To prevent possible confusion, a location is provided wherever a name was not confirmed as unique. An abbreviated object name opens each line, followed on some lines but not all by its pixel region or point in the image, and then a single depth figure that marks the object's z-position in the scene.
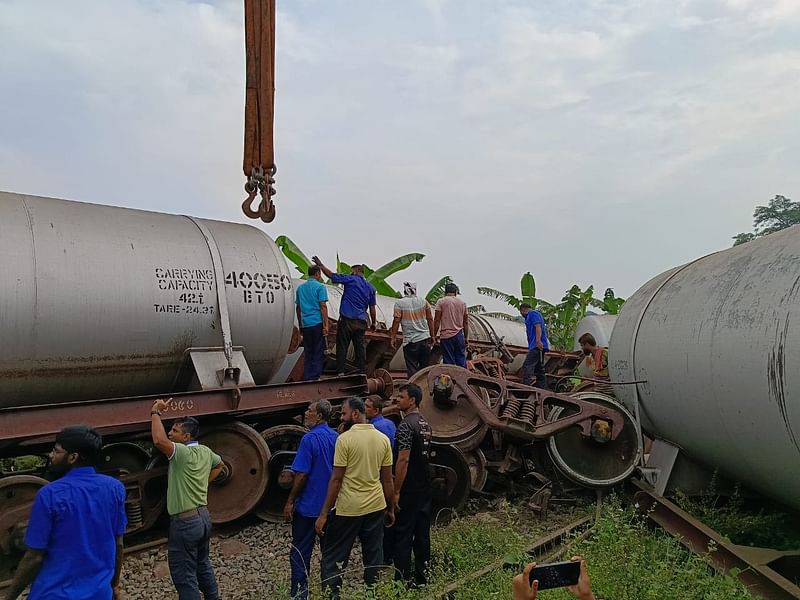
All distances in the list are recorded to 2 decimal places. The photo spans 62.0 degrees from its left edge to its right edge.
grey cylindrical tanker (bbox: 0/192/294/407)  6.03
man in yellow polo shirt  4.82
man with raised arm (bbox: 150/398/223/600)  4.60
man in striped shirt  9.63
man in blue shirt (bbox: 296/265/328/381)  8.58
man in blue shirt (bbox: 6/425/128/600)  3.31
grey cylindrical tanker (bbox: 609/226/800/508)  5.05
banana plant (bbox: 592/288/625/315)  21.83
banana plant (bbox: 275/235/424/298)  16.39
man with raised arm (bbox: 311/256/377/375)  8.97
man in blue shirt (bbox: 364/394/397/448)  5.31
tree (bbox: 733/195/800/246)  44.22
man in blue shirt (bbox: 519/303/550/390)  11.46
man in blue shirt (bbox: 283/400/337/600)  4.99
